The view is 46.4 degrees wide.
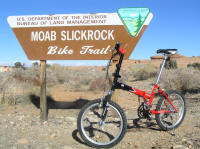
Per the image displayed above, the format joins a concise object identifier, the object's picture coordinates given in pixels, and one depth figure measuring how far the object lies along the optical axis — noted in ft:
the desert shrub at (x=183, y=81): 34.45
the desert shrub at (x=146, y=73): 61.15
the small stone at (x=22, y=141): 13.35
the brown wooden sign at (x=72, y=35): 17.63
